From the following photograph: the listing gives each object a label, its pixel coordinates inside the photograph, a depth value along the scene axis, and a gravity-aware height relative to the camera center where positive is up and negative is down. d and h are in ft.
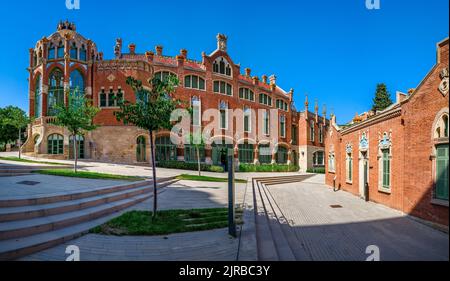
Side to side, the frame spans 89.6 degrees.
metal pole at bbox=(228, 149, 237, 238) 18.91 -4.50
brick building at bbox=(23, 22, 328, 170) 86.99 +21.83
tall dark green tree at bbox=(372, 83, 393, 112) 120.22 +24.64
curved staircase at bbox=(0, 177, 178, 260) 15.02 -6.26
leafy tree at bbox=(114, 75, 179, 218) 23.53 +3.94
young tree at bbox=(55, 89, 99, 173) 42.68 +5.88
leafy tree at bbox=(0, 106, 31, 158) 125.77 +8.08
